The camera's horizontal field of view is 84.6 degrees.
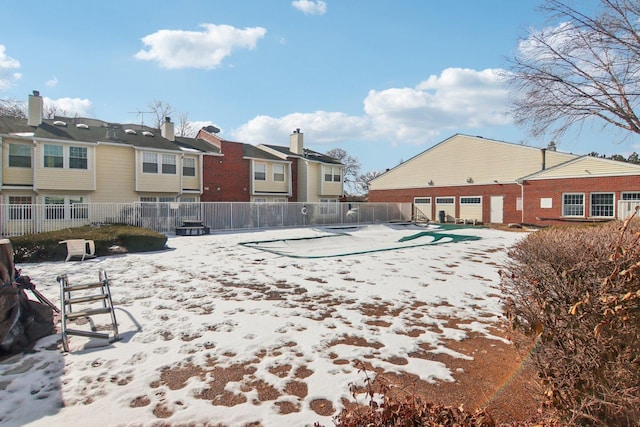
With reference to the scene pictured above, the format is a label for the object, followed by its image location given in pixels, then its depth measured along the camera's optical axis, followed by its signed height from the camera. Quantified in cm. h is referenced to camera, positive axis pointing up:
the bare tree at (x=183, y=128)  4044 +898
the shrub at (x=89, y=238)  974 -111
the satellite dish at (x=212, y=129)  2692 +590
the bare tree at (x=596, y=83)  966 +376
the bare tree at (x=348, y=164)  5281 +634
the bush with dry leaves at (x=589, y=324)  191 -69
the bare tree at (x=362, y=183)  5294 +349
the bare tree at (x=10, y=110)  1518 +424
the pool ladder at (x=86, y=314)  413 -133
